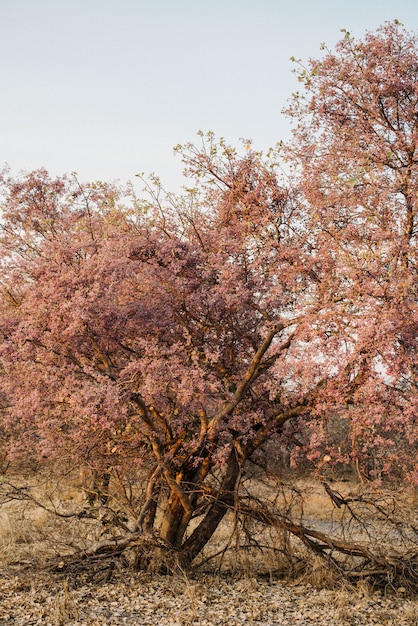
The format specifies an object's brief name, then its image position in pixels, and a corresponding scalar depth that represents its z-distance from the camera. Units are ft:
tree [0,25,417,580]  25.07
